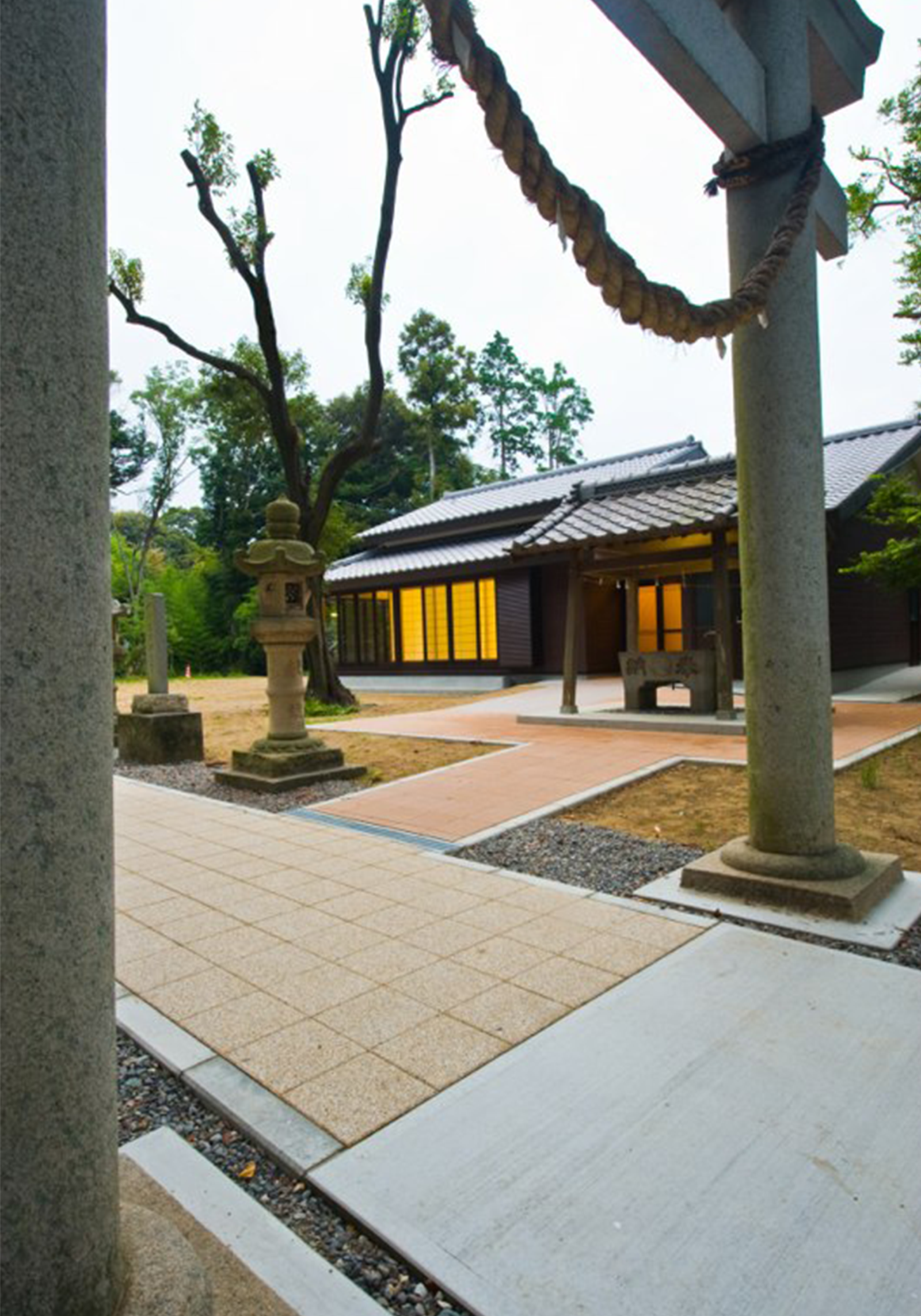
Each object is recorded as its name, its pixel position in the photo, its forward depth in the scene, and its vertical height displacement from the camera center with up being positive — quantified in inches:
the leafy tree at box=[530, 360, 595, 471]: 1560.0 +480.6
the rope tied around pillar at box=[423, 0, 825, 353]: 64.7 +46.9
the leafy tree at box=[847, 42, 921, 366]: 423.2 +254.9
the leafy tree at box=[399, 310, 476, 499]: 1259.2 +454.3
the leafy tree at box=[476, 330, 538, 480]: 1523.1 +498.8
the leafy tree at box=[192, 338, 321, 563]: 1349.7 +309.6
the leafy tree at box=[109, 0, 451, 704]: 468.1 +257.6
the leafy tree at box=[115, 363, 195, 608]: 1277.1 +376.1
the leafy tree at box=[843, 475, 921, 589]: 400.8 +46.7
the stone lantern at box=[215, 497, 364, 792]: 274.7 -1.4
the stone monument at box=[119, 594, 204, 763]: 341.7 -34.3
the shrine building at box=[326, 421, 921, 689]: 378.9 +48.7
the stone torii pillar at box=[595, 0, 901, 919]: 130.1 +20.1
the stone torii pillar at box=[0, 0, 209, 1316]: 39.8 -1.5
